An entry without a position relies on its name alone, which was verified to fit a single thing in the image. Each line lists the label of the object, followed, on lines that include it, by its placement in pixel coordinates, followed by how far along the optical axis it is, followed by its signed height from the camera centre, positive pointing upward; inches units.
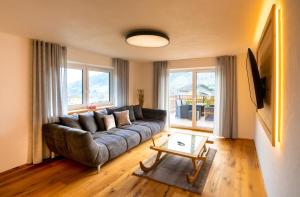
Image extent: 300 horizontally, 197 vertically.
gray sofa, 101.3 -28.1
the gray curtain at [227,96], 170.1 +1.1
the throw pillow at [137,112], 186.9 -16.7
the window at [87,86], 151.7 +10.6
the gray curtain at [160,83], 206.8 +16.6
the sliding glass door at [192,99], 196.4 -2.1
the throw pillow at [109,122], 144.3 -21.0
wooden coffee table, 97.3 -31.5
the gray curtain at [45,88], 118.4 +5.8
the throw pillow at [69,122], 122.8 -17.9
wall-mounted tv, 65.6 +5.4
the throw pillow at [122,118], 157.2 -19.7
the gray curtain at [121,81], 188.4 +17.8
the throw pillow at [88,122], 132.9 -19.9
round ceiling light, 97.6 +34.0
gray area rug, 92.3 -45.4
